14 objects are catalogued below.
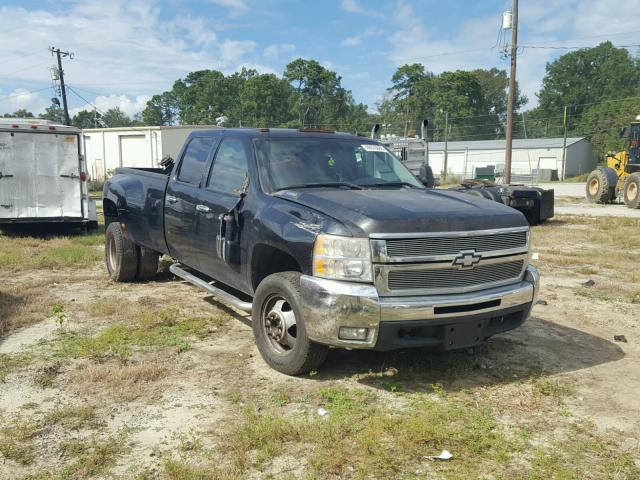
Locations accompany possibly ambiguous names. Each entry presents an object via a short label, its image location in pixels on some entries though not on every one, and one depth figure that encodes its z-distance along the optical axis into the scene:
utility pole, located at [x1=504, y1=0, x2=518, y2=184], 28.81
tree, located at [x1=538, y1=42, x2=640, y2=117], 102.69
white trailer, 12.07
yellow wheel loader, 21.09
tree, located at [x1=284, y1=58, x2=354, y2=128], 98.38
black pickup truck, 4.11
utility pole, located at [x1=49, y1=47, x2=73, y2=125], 45.81
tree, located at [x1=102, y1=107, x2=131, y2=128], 136.38
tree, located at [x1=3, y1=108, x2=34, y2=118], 109.76
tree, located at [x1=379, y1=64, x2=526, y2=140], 98.00
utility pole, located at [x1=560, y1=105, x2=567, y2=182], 57.95
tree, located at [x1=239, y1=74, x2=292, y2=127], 94.25
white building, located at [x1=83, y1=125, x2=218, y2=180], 38.66
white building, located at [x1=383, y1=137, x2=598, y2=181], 64.62
